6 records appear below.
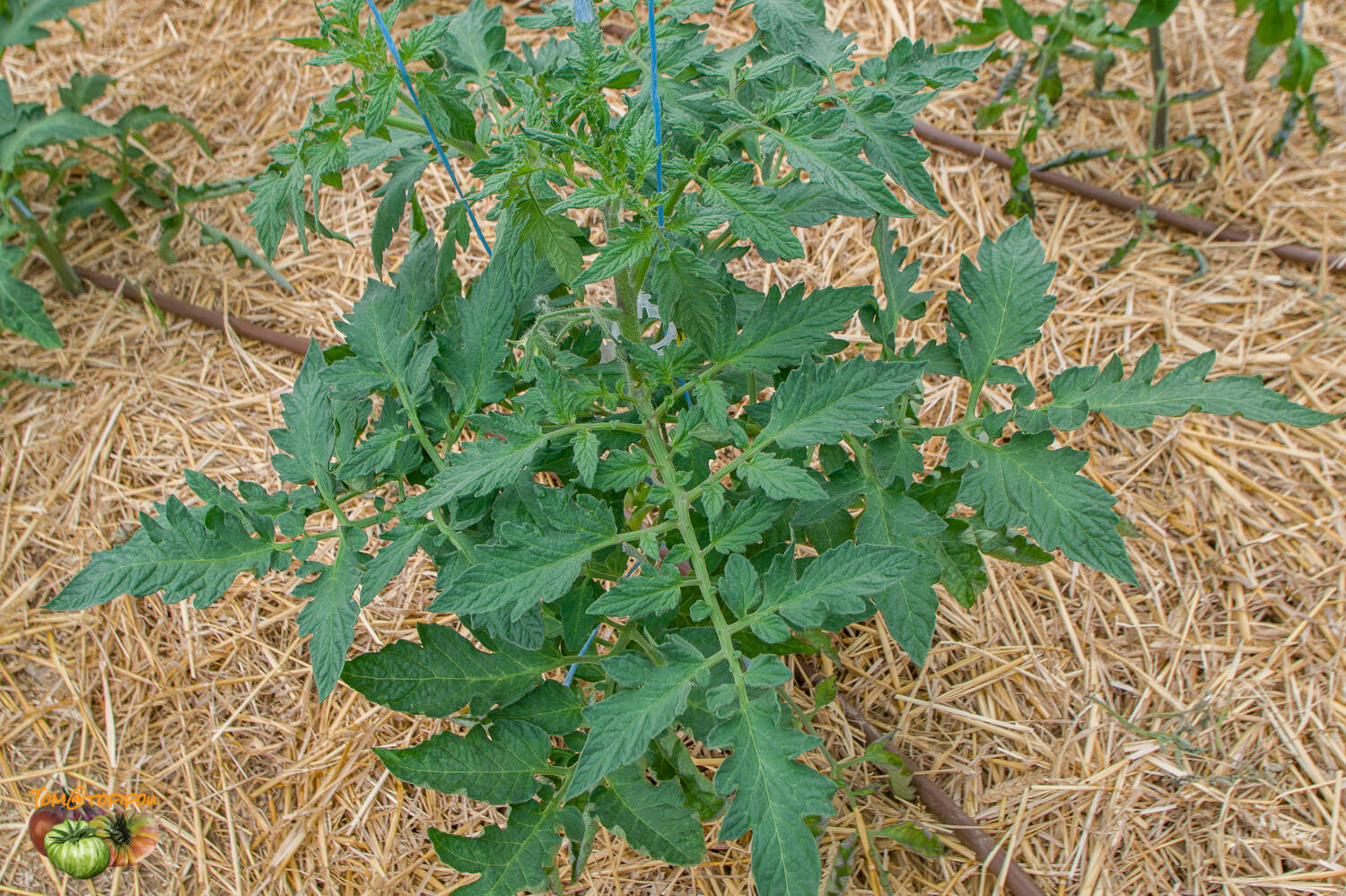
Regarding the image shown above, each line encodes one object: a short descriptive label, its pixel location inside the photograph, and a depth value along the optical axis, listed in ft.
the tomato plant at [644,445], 3.35
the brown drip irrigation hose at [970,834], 4.97
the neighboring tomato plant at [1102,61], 6.57
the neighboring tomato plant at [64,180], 6.52
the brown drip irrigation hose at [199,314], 7.14
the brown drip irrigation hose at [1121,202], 7.00
